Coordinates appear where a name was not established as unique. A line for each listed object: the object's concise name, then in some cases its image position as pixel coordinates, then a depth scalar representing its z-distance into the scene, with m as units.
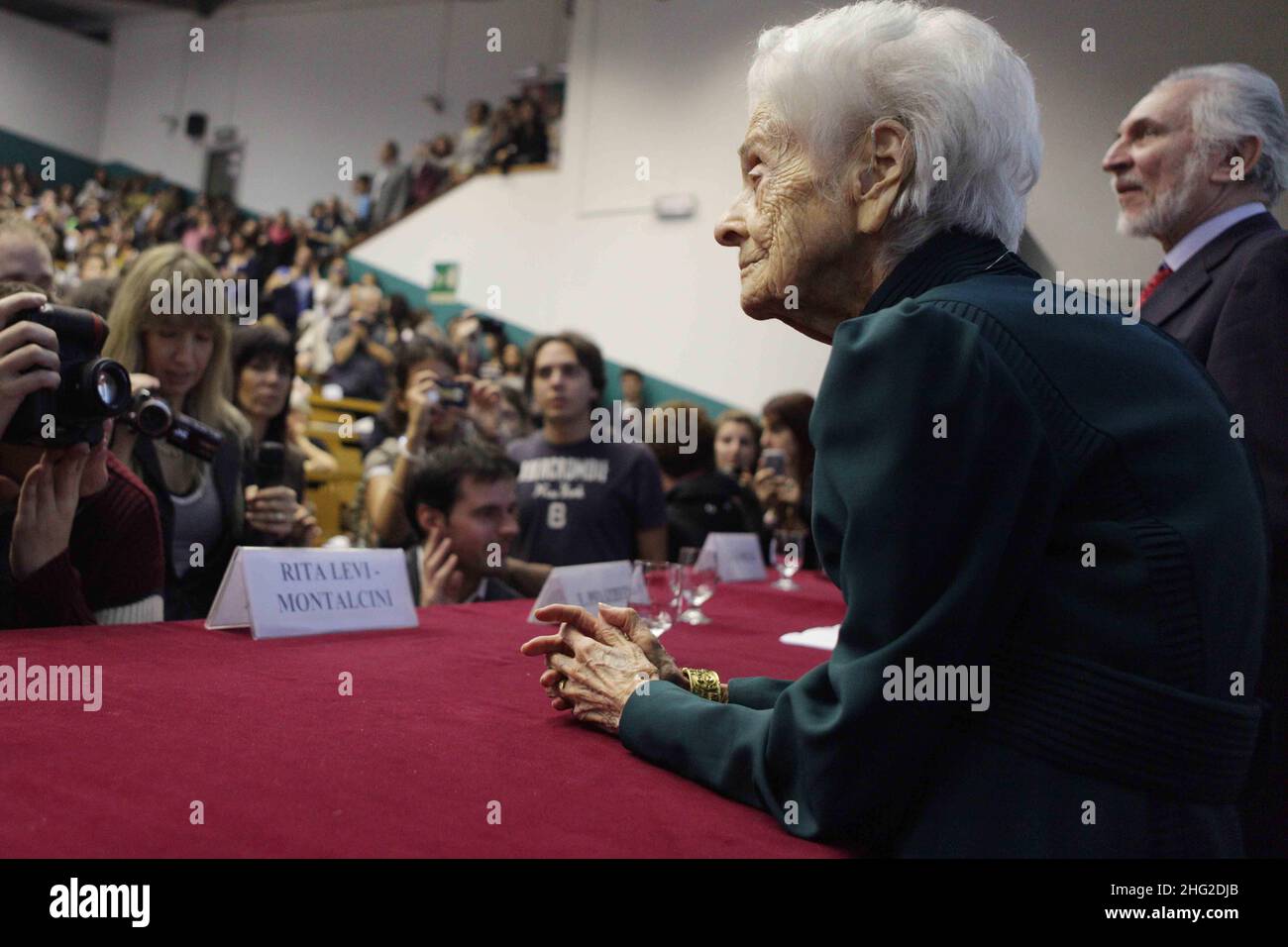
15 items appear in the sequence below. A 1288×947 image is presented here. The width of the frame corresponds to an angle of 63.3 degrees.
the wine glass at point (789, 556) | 2.83
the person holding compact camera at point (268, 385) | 2.88
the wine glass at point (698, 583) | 1.95
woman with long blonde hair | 2.15
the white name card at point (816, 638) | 1.81
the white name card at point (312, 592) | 1.49
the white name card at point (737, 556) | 2.92
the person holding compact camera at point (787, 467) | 3.95
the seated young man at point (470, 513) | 2.44
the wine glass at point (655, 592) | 1.63
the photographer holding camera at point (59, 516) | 1.35
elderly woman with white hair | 0.77
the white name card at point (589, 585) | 1.74
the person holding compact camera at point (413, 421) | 2.99
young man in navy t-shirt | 3.34
